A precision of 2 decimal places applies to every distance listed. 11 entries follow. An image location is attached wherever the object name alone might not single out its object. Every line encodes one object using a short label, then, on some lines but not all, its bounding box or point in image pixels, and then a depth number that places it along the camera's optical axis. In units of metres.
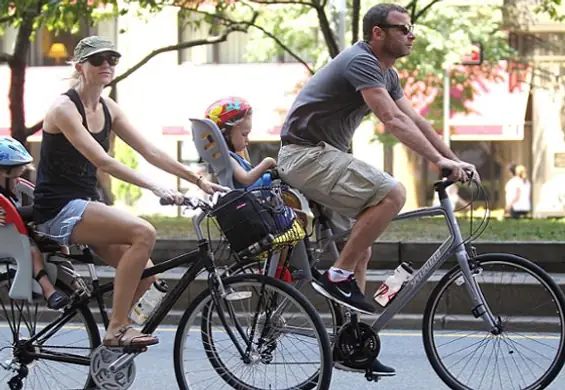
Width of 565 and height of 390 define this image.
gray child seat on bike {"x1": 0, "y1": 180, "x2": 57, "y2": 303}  10.01
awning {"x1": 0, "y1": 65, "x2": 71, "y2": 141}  58.56
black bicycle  9.71
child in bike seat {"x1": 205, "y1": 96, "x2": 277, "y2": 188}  11.73
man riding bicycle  10.01
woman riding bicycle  9.66
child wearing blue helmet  10.03
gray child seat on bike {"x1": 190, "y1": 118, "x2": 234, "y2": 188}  11.23
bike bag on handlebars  9.60
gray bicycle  10.33
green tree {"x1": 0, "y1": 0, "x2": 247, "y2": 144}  26.28
